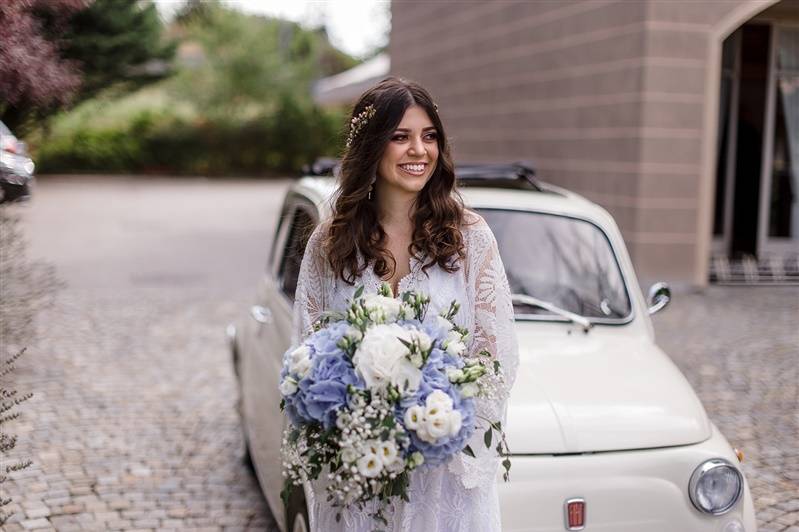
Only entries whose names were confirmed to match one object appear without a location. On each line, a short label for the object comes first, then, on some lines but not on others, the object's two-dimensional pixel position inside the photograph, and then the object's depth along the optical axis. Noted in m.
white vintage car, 3.21
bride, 2.67
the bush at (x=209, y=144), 33.59
